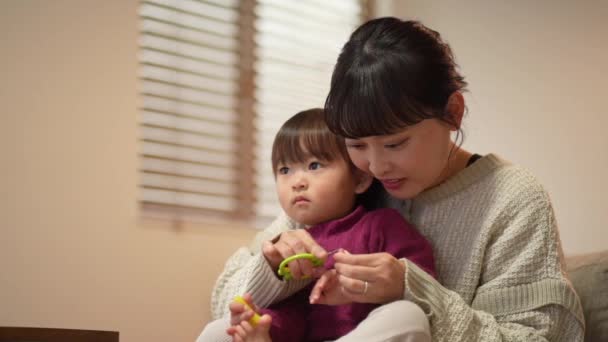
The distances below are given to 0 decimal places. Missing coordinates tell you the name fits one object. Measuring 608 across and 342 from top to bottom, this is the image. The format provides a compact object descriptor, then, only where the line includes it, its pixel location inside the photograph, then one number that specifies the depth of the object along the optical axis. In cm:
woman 122
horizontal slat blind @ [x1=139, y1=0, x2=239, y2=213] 230
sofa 150
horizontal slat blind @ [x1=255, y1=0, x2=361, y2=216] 263
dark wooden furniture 153
